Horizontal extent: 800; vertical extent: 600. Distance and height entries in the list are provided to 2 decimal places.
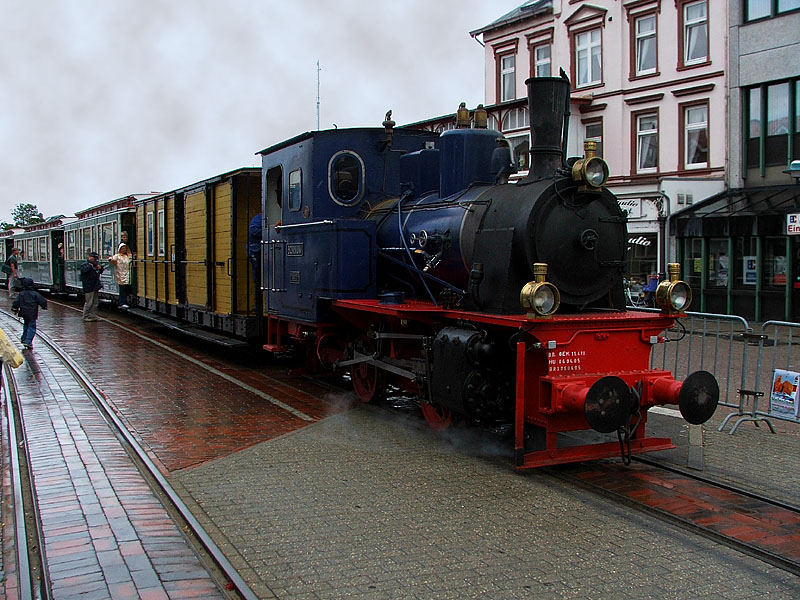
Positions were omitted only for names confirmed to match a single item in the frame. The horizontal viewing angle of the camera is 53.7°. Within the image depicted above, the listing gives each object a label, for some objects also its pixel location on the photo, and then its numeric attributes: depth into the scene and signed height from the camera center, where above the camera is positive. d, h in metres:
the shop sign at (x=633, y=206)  22.64 +1.62
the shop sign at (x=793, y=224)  17.73 +0.85
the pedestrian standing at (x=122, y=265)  19.33 +0.00
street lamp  16.20 +1.92
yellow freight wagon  12.33 +0.20
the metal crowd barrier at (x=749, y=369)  7.27 -1.49
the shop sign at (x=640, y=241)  22.70 +0.62
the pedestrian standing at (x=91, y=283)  18.73 -0.42
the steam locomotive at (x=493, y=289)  6.03 -0.23
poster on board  7.18 -1.22
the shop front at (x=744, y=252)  18.58 +0.25
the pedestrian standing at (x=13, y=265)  20.06 +0.02
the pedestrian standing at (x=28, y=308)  13.26 -0.71
